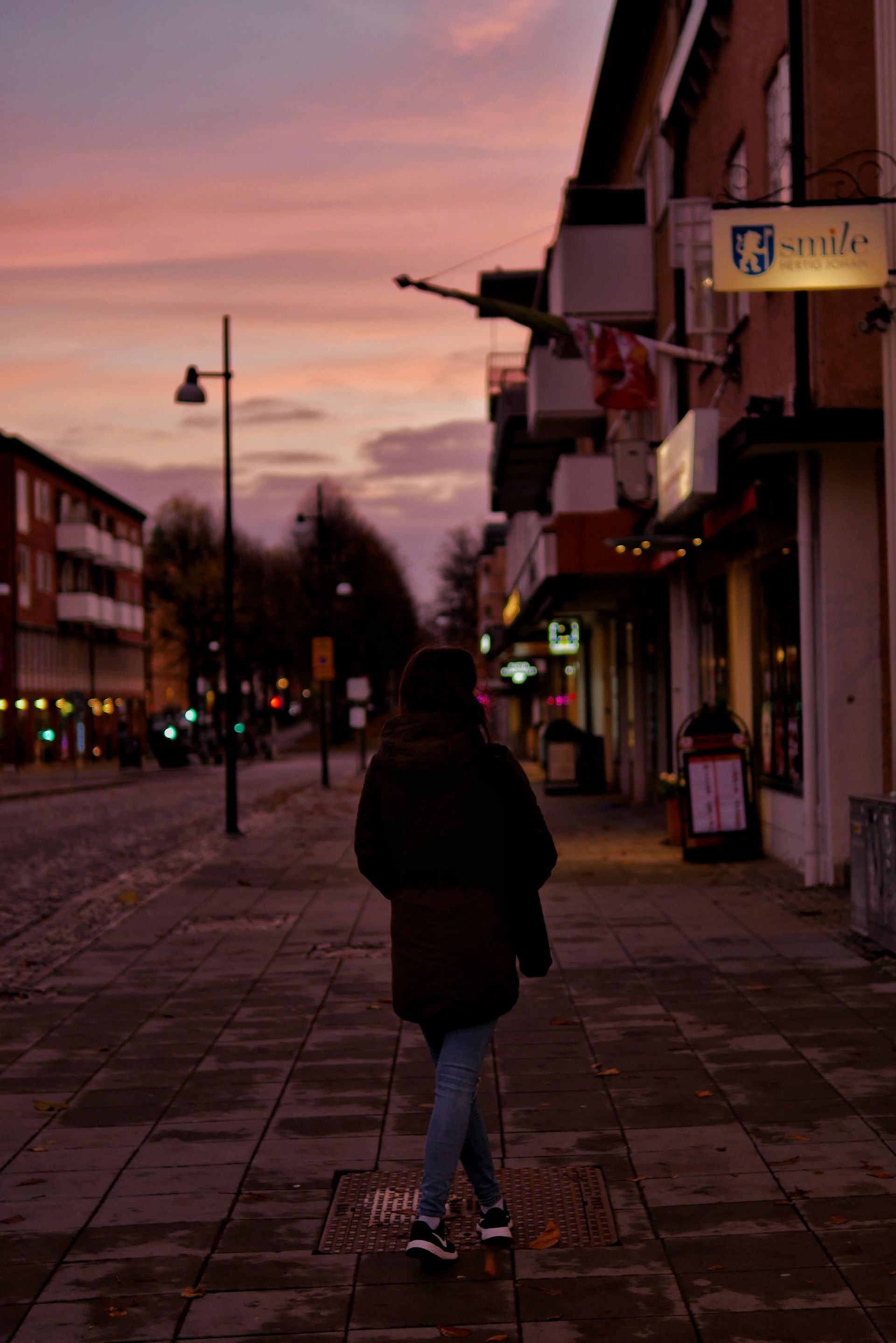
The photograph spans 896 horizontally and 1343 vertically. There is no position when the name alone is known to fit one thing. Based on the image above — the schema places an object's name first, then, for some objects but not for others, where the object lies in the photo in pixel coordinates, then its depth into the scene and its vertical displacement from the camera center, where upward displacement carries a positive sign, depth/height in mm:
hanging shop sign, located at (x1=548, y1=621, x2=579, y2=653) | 34188 +1654
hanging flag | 18781 +3991
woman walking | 4641 -436
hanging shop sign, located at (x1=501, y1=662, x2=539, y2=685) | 49719 +1363
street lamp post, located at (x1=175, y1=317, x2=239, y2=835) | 22484 +855
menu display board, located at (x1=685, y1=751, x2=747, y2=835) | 16062 -772
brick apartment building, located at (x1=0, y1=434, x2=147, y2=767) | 66875 +5158
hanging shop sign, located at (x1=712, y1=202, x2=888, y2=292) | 10883 +3069
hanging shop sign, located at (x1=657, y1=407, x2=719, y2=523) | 15055 +2335
